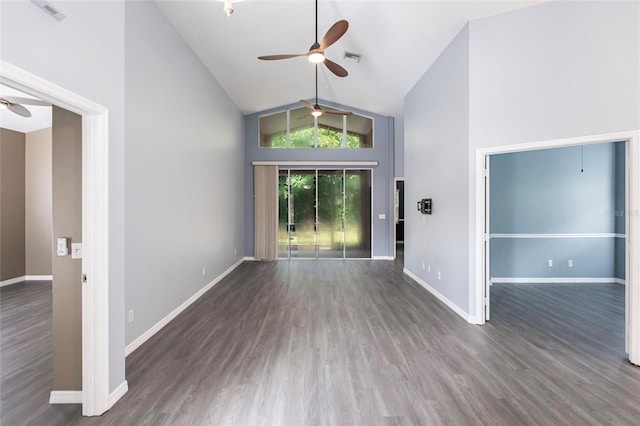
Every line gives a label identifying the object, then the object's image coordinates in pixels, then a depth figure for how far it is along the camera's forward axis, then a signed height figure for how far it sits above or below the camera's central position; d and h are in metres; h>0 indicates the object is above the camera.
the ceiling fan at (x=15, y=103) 2.90 +1.28
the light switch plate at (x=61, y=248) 2.03 -0.25
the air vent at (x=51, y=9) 1.48 +1.13
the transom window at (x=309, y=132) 7.74 +2.23
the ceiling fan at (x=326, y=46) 2.90 +1.91
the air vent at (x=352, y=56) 4.75 +2.68
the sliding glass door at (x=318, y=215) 7.80 -0.08
